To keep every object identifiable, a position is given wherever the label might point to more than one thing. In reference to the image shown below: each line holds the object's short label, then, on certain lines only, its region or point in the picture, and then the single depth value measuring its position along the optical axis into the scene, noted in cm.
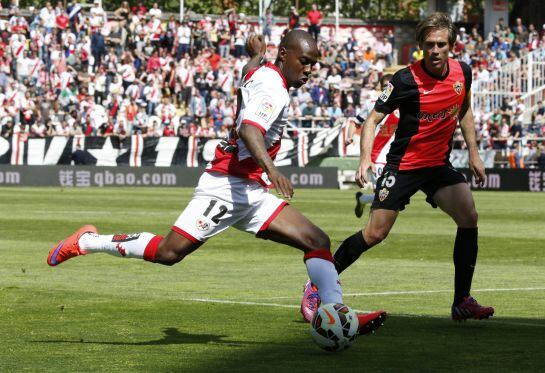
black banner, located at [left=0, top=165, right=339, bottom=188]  4278
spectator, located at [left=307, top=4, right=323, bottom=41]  5441
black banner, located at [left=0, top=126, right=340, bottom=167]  4416
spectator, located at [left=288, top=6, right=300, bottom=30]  5462
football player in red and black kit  1030
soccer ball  839
